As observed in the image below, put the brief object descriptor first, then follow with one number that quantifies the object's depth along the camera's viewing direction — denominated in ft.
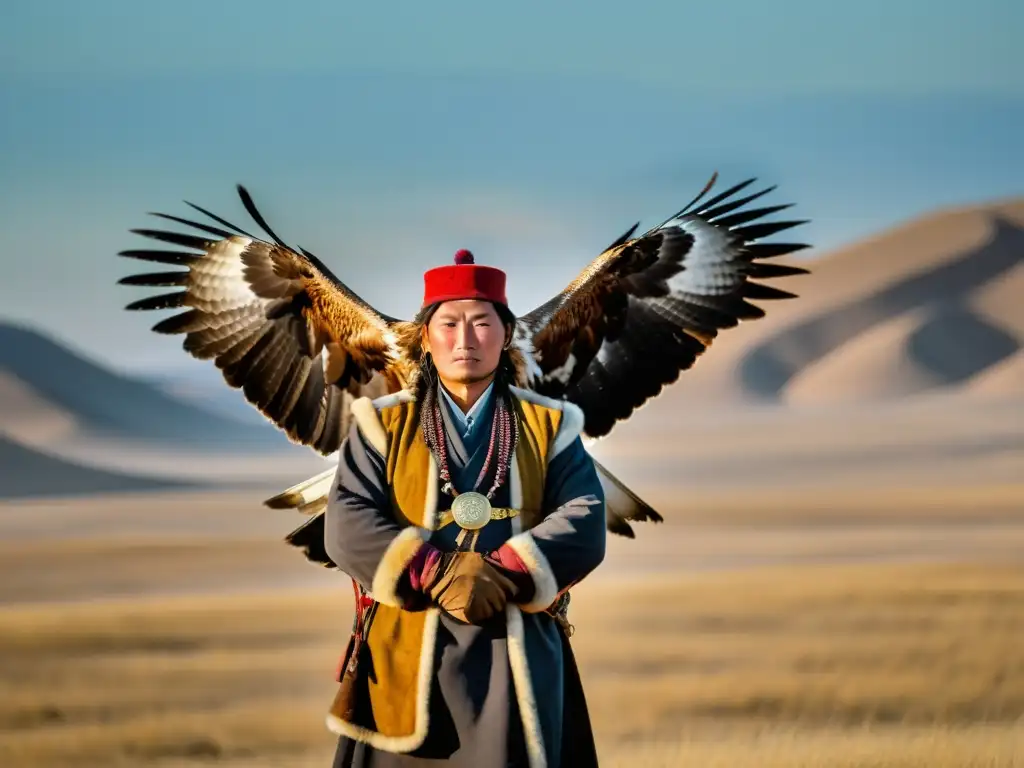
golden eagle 36.11
